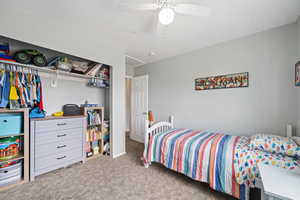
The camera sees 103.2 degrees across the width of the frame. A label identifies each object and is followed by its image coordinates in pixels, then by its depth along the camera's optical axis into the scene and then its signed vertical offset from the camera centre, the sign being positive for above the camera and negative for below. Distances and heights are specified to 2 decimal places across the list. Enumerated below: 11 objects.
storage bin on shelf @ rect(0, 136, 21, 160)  1.63 -0.65
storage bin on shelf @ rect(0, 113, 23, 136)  1.61 -0.31
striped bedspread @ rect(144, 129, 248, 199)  1.50 -0.83
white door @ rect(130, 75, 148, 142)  3.53 -0.17
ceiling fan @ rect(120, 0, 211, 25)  1.33 +1.08
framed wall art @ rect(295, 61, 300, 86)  1.61 +0.39
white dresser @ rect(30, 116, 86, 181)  1.81 -0.69
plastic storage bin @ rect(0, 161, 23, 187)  1.62 -1.01
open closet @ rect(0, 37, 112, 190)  1.68 -0.20
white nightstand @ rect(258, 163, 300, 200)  0.83 -0.65
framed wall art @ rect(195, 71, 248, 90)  2.28 +0.41
